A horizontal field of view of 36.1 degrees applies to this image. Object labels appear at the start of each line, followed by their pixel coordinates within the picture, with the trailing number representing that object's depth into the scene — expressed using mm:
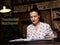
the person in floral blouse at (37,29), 1327
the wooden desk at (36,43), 877
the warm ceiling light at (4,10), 2534
